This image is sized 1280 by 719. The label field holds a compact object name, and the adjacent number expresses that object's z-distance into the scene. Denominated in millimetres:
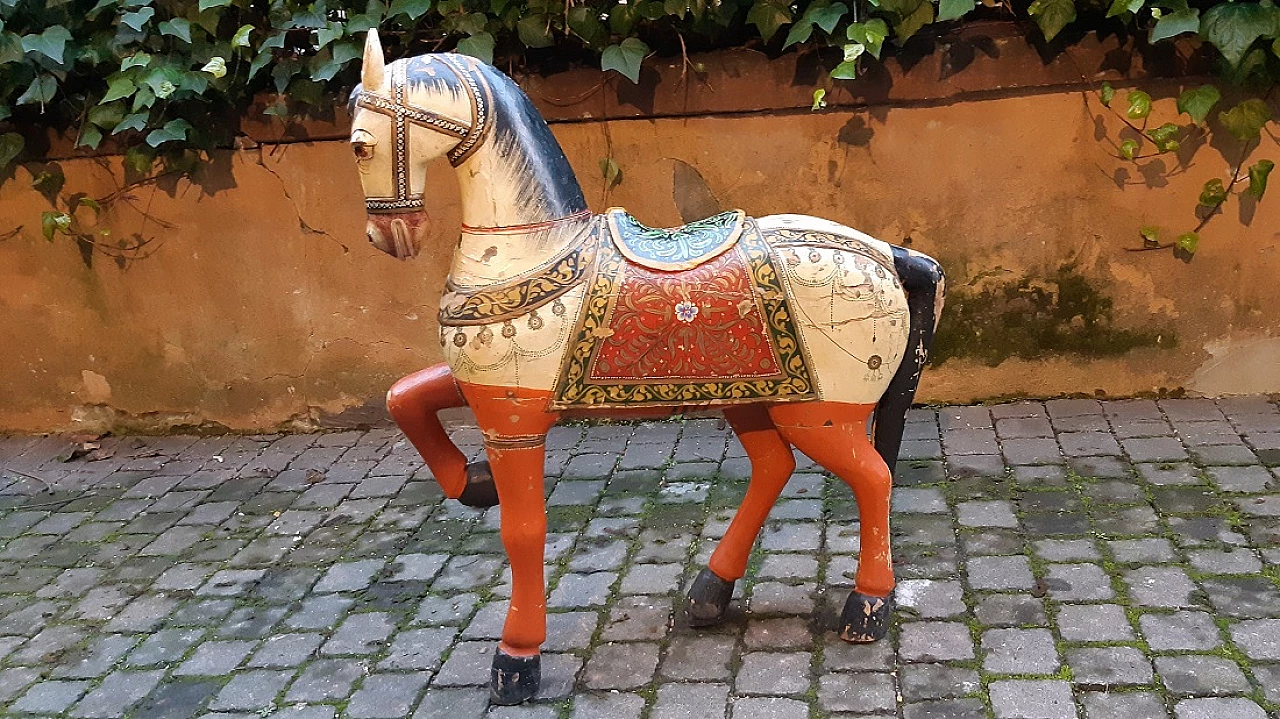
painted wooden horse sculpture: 2193
